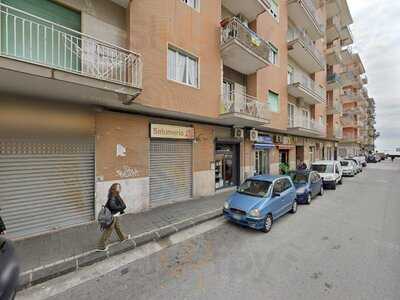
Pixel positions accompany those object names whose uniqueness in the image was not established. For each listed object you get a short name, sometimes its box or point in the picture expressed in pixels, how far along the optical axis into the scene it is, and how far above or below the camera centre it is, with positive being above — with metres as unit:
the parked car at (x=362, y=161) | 31.28 -1.62
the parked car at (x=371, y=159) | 45.95 -1.90
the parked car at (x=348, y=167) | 20.33 -1.67
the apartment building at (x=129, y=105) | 5.32 +1.46
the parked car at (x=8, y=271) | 2.16 -1.35
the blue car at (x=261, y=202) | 6.08 -1.63
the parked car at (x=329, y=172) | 13.18 -1.42
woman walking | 4.78 -1.31
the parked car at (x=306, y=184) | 9.34 -1.62
